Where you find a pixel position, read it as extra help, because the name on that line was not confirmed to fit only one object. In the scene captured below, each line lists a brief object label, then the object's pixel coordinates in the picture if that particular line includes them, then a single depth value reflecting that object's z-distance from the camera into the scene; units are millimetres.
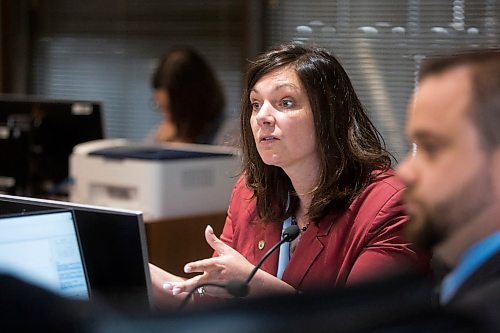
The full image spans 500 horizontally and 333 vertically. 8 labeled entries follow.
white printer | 7094
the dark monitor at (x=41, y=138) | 8187
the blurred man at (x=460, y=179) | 1996
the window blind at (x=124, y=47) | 9914
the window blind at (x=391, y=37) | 7930
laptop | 3615
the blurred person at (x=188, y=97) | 8930
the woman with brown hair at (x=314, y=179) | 4344
